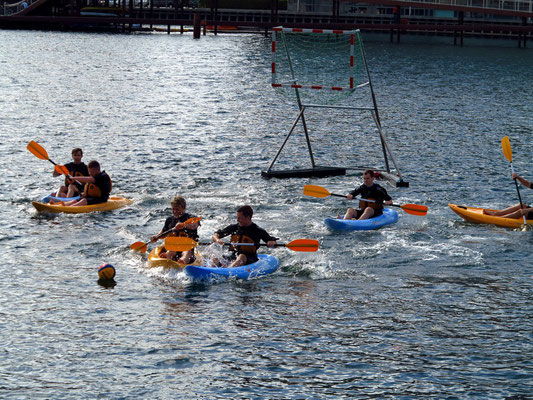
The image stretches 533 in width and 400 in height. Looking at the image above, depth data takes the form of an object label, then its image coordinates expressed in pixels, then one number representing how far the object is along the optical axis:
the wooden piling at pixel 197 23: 87.38
